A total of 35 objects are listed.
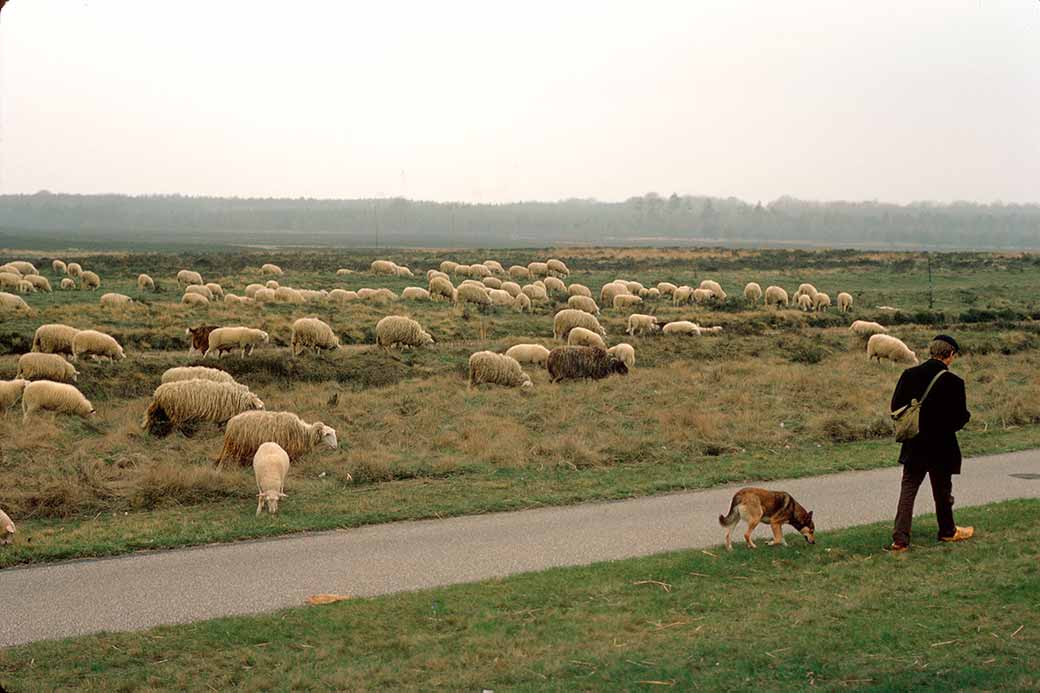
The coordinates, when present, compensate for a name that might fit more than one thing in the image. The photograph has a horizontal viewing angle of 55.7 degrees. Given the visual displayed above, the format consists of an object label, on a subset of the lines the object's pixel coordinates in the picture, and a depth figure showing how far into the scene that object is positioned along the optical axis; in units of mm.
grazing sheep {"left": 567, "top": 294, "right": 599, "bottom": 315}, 42625
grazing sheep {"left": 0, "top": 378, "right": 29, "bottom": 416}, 19656
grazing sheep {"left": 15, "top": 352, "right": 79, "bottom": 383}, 21828
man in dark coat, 9539
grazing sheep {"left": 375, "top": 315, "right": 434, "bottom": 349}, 30000
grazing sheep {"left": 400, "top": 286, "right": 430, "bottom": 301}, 45750
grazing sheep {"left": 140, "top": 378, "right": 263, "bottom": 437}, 18328
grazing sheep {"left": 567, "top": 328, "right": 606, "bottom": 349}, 29797
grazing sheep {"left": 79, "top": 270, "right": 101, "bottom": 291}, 47562
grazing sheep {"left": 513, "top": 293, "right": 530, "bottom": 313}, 43031
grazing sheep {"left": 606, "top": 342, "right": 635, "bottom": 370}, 27828
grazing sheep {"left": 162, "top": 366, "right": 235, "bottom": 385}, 20550
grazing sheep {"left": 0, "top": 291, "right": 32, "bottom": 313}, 34781
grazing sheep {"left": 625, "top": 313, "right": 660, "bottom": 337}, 35500
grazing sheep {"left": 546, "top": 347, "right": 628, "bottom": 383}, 25641
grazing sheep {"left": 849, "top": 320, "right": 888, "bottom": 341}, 34938
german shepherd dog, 10117
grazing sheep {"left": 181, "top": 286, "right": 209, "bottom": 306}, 39188
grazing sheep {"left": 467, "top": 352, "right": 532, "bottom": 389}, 24516
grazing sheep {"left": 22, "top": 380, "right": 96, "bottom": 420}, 19266
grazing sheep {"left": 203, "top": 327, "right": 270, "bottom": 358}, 26125
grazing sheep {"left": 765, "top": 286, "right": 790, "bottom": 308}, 48219
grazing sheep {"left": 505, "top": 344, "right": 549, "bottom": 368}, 27328
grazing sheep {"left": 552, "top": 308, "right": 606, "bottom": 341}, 33812
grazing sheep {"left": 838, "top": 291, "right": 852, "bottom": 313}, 45844
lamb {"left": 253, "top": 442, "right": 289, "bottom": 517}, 13125
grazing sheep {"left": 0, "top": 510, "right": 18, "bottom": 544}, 11469
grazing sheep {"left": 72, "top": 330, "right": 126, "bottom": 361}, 24938
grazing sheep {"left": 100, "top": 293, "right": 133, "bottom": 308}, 36844
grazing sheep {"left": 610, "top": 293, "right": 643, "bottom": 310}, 44719
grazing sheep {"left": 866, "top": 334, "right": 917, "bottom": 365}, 28953
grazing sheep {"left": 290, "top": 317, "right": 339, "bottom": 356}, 27984
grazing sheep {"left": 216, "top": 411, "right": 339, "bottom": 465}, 15727
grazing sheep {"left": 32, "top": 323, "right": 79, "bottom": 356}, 25125
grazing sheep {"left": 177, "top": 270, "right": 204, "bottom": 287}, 50869
